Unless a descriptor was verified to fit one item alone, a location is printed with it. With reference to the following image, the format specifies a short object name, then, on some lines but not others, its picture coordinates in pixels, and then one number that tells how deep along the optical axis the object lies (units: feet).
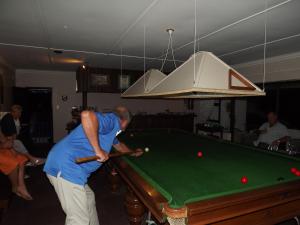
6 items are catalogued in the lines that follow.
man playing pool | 5.97
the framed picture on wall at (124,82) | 22.26
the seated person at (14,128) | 11.62
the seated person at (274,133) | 13.95
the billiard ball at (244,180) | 5.91
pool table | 4.66
